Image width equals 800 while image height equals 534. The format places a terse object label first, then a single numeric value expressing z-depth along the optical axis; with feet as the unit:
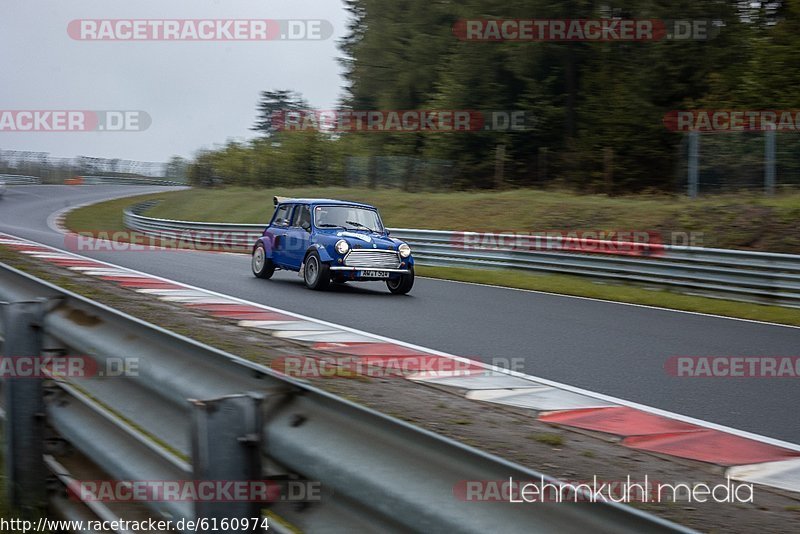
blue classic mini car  46.83
